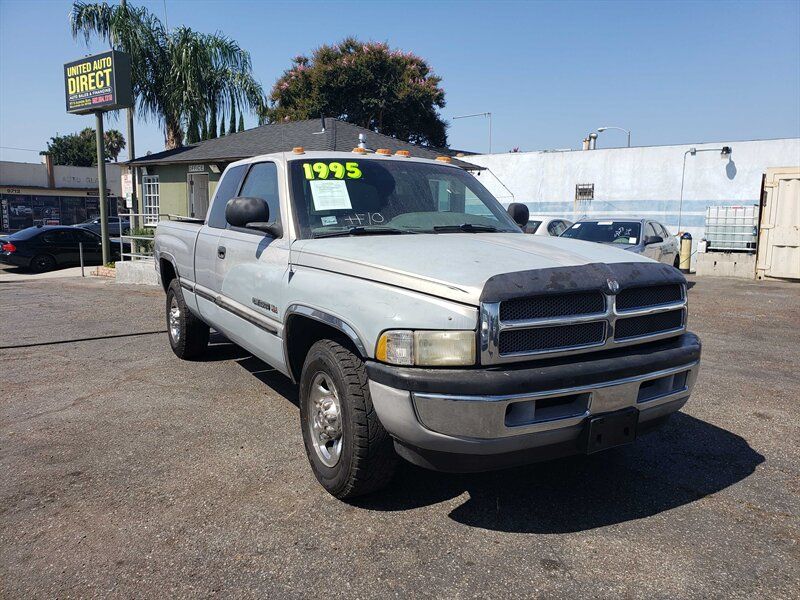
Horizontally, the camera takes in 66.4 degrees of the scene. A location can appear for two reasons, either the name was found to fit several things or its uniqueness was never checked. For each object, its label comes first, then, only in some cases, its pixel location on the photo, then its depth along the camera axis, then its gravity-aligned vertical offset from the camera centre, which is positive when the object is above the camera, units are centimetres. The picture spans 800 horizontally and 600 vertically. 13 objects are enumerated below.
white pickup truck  266 -58
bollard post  1781 -116
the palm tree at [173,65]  2305 +561
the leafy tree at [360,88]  3456 +680
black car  1745 -123
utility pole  2218 +138
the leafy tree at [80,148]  6825 +640
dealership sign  1664 +341
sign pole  1736 +76
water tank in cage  1973 -58
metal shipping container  1478 -29
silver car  1159 -49
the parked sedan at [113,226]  2707 -95
